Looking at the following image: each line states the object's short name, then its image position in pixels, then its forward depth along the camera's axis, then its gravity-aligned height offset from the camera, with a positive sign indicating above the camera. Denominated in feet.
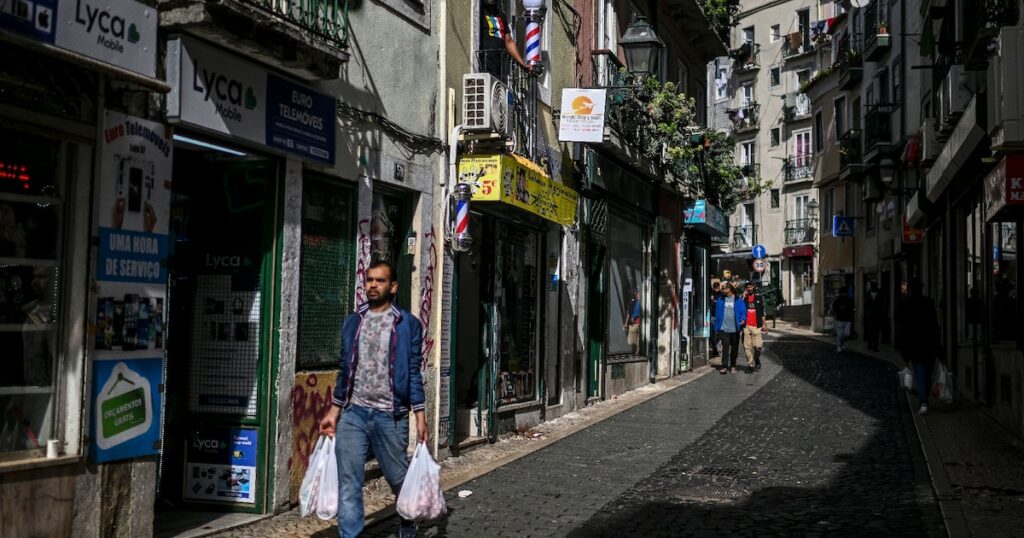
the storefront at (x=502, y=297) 39.55 +1.14
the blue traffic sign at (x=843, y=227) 135.44 +12.99
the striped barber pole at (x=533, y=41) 44.93 +11.68
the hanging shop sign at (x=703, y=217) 81.66 +8.48
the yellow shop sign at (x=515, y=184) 38.47 +5.24
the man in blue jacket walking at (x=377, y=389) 21.76 -1.33
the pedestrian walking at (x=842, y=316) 97.09 +1.32
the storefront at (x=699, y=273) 82.17 +4.58
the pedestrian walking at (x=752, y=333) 78.69 -0.28
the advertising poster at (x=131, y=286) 21.40 +0.64
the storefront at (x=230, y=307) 27.14 +0.33
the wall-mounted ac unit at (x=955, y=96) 53.67 +11.82
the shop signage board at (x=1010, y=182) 38.25 +5.36
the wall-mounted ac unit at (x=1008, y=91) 37.29 +8.43
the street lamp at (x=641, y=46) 49.96 +12.91
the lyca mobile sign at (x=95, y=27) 18.33 +5.23
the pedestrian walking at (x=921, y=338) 50.88 -0.27
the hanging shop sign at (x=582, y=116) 47.62 +9.23
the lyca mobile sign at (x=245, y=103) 23.25 +5.15
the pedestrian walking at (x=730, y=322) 77.66 +0.47
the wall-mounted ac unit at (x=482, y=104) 37.81 +7.67
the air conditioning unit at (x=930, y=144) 67.51 +11.83
